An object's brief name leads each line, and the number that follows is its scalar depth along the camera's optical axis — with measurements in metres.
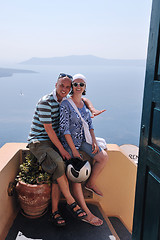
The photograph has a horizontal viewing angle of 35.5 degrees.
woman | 2.64
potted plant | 2.61
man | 2.55
